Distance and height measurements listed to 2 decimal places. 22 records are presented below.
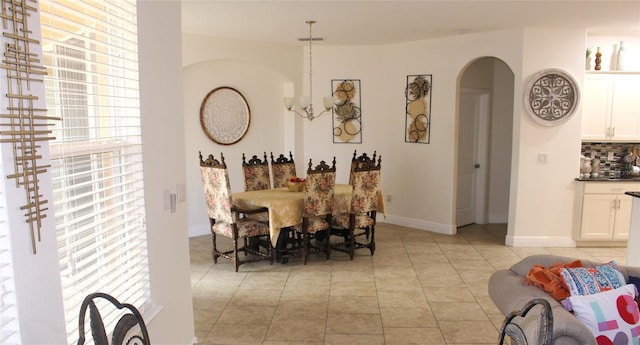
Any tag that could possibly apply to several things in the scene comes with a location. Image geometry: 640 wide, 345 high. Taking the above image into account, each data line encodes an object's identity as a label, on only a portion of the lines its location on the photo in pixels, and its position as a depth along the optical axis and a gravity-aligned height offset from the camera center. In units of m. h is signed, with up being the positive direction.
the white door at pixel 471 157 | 6.58 -0.36
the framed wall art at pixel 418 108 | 6.30 +0.35
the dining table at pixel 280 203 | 4.68 -0.76
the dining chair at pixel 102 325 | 1.29 -0.58
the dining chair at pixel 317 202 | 4.73 -0.74
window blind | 1.63 -0.08
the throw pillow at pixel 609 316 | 2.07 -0.84
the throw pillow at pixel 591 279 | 2.23 -0.74
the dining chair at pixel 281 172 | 5.91 -0.52
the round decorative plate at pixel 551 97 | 5.38 +0.44
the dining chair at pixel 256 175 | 5.59 -0.53
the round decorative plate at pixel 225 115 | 6.15 +0.24
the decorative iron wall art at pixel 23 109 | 1.30 +0.07
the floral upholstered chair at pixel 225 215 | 4.66 -0.88
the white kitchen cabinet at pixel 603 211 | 5.43 -0.93
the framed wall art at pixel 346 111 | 6.78 +0.33
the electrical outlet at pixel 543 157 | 5.52 -0.29
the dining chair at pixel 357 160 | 5.02 -0.32
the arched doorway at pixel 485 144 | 6.60 -0.16
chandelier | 5.22 +0.37
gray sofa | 1.89 -0.82
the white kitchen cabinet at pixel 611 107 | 5.54 +0.33
